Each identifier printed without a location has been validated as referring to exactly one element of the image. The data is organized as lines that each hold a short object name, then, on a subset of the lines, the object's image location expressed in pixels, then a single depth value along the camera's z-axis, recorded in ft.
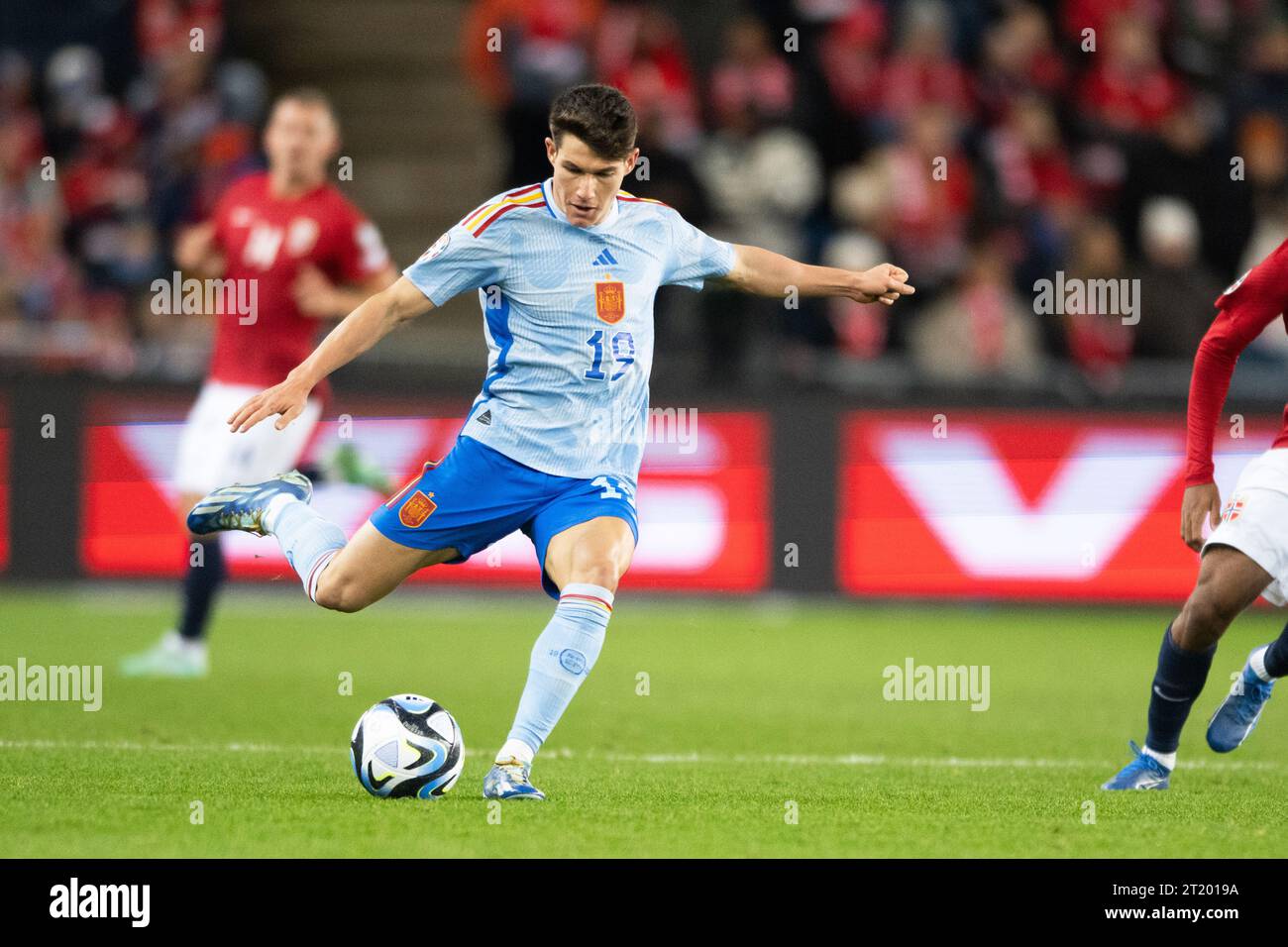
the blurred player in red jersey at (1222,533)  21.36
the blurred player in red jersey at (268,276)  32.91
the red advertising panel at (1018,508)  45.32
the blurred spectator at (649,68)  53.21
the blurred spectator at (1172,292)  49.29
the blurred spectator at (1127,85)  55.47
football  21.16
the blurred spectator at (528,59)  51.24
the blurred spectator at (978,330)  49.62
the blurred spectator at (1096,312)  48.93
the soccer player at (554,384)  21.25
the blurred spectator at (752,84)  53.11
